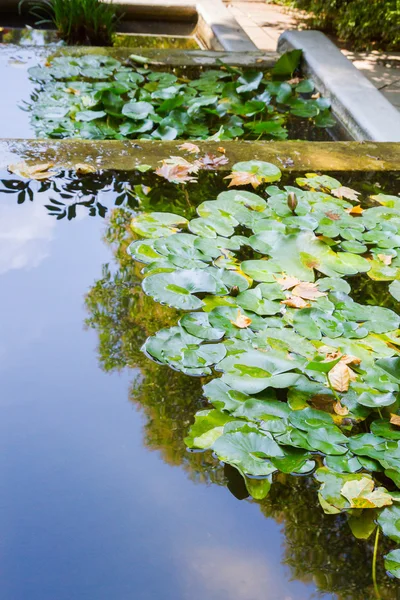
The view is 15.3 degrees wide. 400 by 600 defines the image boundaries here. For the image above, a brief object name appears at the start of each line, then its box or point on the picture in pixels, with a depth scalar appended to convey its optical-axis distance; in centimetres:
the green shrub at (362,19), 977
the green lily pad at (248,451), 402
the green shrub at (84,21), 786
